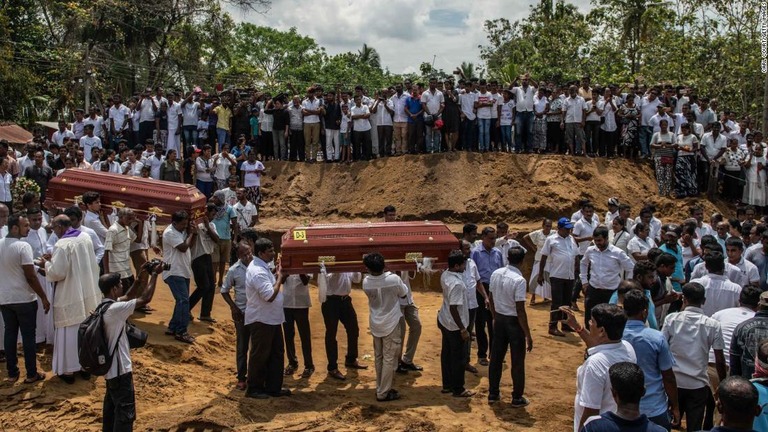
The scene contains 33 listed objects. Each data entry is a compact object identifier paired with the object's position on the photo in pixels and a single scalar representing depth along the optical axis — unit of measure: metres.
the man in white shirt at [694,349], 5.53
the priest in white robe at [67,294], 7.23
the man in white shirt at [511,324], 7.29
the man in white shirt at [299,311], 8.27
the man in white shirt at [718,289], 6.68
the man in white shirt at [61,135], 15.35
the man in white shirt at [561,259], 9.93
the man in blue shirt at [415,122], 15.48
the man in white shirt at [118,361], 5.67
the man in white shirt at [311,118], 15.82
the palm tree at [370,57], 51.60
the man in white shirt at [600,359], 4.40
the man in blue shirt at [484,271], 9.10
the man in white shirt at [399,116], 15.59
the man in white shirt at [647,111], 15.46
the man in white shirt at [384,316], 7.39
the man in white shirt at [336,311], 8.29
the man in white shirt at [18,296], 7.14
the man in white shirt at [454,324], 7.52
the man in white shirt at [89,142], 15.03
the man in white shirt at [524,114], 15.47
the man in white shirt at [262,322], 7.41
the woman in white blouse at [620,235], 10.24
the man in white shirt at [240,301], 7.95
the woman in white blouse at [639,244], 9.66
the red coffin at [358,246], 7.78
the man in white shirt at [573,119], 15.33
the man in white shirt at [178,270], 9.05
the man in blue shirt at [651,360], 4.94
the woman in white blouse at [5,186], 11.35
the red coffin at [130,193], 9.95
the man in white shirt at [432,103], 15.28
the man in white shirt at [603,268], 8.88
